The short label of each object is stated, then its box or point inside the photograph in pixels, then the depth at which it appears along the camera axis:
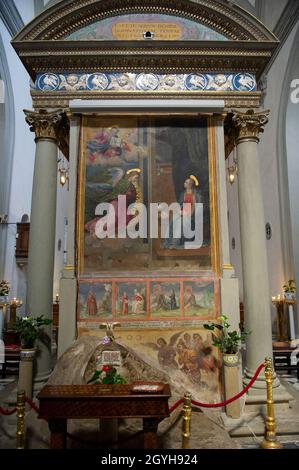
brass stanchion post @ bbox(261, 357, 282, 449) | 5.29
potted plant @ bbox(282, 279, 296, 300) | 13.23
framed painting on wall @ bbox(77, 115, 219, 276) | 7.34
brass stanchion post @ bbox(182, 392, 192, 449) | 4.31
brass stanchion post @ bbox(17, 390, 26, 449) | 4.42
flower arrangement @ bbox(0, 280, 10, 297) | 13.35
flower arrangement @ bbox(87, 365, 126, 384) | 4.46
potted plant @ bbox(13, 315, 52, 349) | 6.62
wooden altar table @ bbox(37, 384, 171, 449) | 4.02
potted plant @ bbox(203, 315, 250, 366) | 6.37
